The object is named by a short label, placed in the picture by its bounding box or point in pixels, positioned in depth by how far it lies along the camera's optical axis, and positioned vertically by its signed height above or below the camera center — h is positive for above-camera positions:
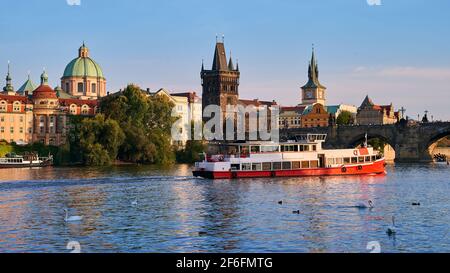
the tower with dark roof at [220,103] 199.12 +15.52
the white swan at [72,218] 37.58 -3.24
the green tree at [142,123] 118.24 +6.56
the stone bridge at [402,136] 140.75 +4.14
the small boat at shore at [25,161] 113.44 -0.36
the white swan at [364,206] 43.91 -3.13
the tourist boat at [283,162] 76.81 -0.55
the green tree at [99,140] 111.19 +2.97
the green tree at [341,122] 198.62 +9.83
